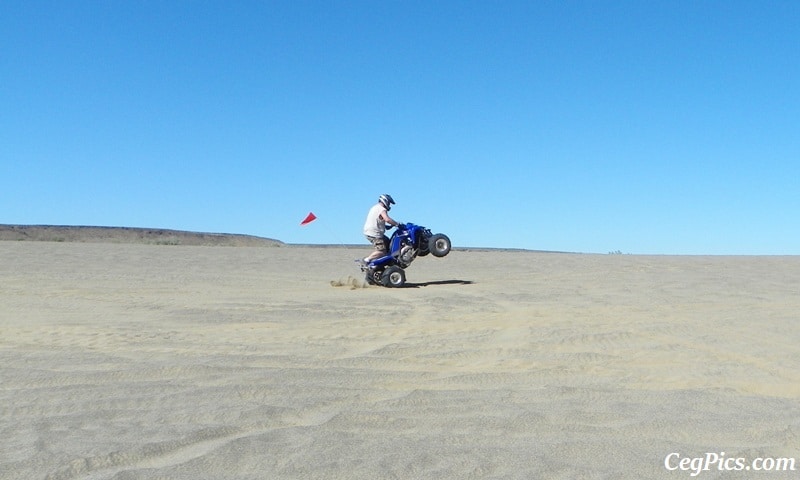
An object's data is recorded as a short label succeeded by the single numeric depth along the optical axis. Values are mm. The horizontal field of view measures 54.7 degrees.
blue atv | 12578
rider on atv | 13078
